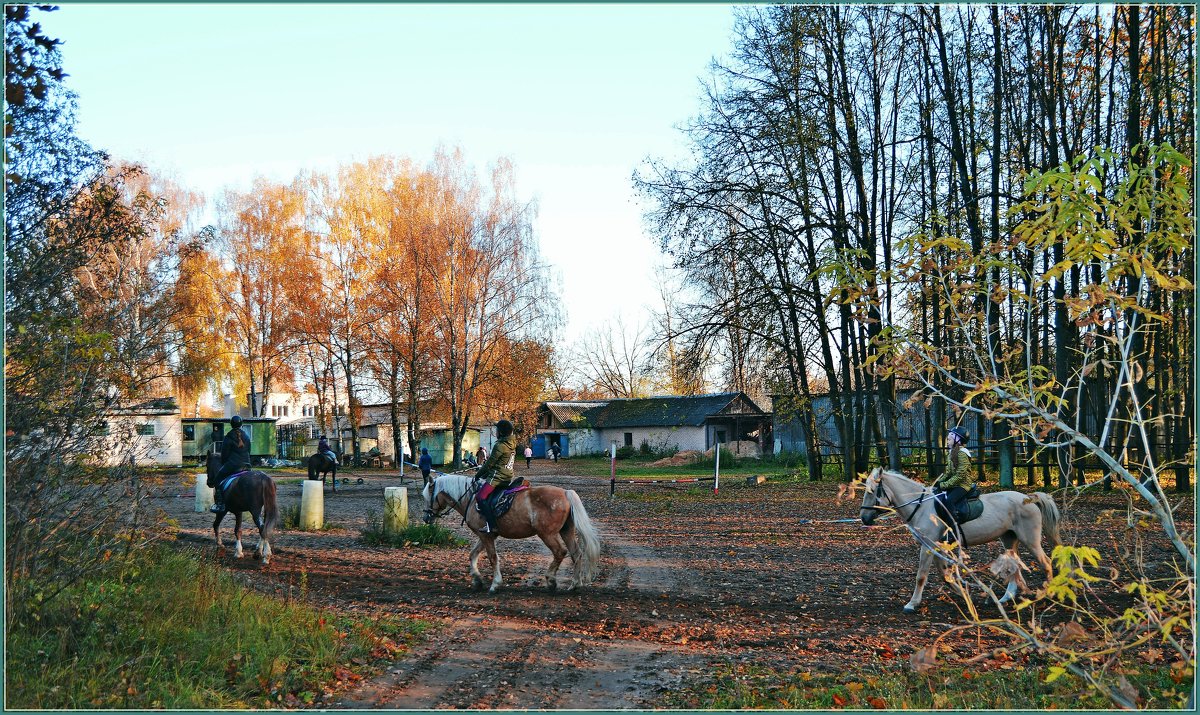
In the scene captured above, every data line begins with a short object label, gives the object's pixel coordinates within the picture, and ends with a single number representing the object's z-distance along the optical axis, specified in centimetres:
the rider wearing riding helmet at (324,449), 2969
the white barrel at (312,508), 1645
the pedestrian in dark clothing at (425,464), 2759
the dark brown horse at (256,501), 1259
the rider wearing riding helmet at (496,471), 1073
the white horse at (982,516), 970
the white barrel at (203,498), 1970
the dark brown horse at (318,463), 2928
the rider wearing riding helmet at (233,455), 1312
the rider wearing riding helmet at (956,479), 959
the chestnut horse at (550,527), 1036
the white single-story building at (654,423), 5525
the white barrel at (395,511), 1446
